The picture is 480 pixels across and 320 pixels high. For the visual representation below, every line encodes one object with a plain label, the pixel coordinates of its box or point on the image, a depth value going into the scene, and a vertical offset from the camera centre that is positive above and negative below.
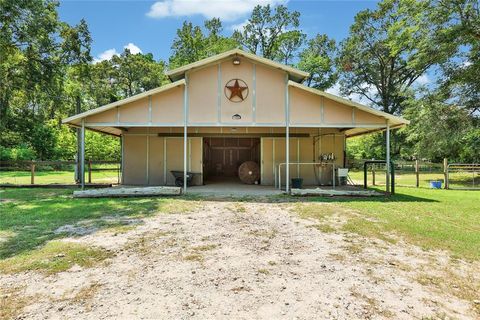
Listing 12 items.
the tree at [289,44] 34.44 +13.56
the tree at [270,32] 34.38 +14.86
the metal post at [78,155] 13.76 +0.49
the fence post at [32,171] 12.76 -0.25
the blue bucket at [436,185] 13.63 -0.97
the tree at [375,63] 30.86 +10.52
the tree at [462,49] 15.63 +6.34
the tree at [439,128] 18.28 +2.15
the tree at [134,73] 34.97 +10.46
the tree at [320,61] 32.59 +10.89
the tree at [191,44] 33.28 +13.03
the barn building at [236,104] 10.95 +2.16
